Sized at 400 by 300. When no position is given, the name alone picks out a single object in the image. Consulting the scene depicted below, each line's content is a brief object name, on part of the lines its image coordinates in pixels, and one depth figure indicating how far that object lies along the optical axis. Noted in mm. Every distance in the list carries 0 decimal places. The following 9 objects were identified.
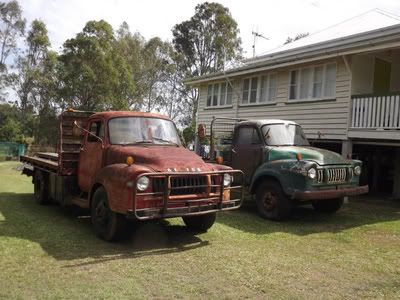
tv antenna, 26031
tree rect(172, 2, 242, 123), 40562
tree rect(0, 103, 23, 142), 37781
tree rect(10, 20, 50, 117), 41316
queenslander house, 12422
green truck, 8781
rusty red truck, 6418
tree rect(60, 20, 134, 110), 31391
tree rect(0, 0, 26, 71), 42375
